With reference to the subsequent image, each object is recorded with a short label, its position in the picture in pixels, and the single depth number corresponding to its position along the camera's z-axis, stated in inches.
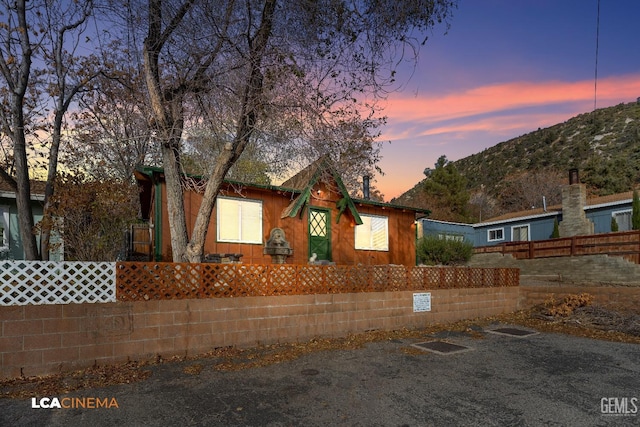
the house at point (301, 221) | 449.7
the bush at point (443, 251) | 657.6
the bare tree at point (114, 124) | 461.4
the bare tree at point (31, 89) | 331.0
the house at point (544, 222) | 877.2
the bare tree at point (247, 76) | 312.3
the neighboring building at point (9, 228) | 550.6
